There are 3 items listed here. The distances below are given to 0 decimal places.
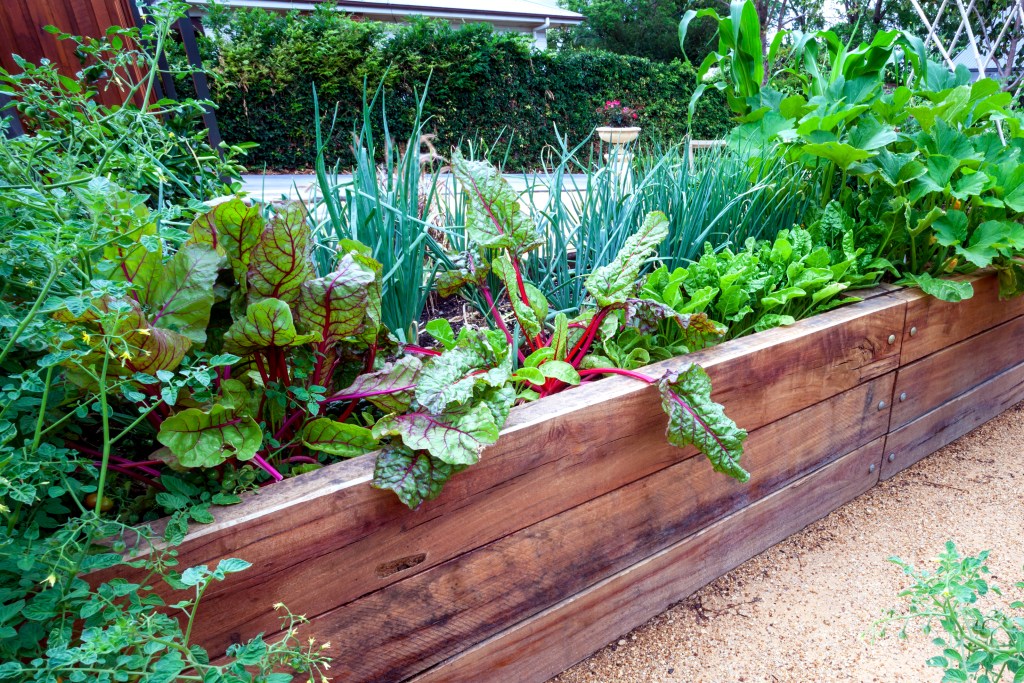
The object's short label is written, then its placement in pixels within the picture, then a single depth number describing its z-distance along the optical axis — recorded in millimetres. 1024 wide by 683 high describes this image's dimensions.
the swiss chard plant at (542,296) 1109
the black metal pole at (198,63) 2451
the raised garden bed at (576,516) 771
